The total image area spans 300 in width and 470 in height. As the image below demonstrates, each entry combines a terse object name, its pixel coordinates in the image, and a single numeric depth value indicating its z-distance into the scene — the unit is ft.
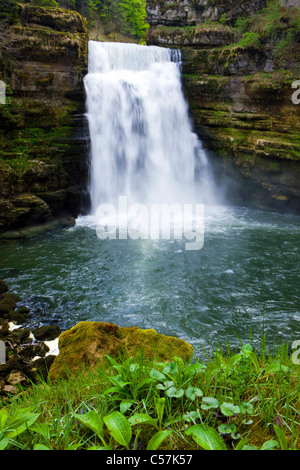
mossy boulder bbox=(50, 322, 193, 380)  10.88
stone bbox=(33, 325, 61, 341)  19.42
